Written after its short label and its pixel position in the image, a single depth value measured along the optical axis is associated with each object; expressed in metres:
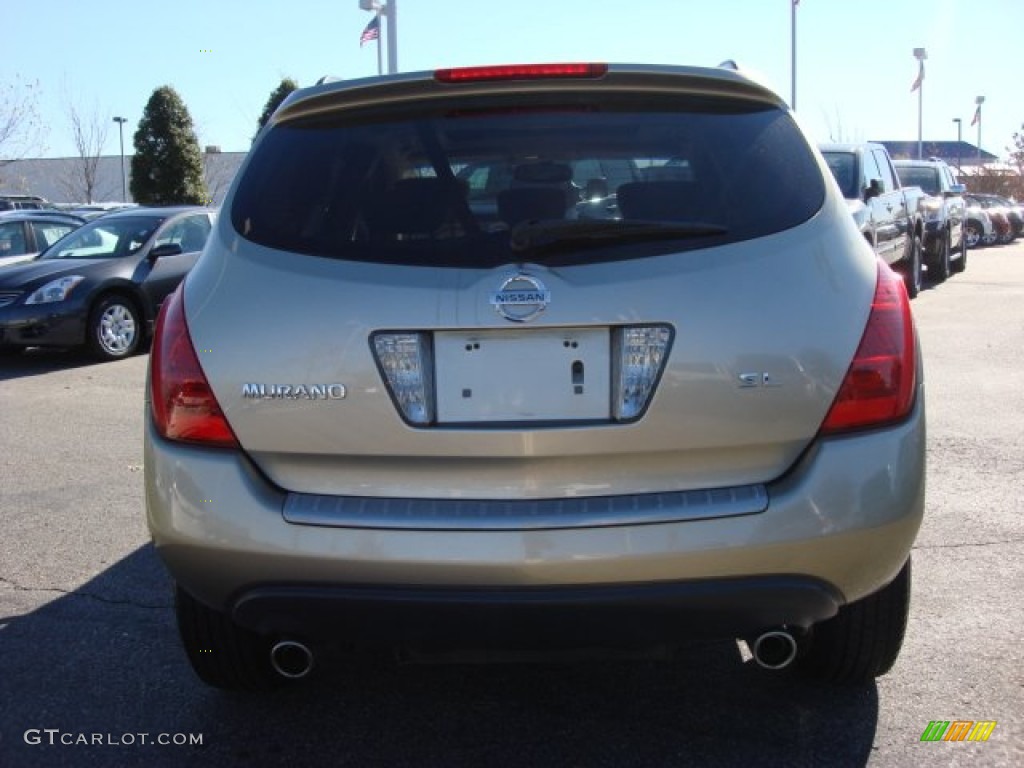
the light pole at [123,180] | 54.64
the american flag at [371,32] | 21.98
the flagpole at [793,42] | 32.59
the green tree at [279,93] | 32.59
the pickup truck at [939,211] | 16.75
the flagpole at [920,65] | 44.06
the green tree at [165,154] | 33.69
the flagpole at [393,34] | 19.86
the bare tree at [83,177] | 48.66
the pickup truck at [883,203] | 10.98
